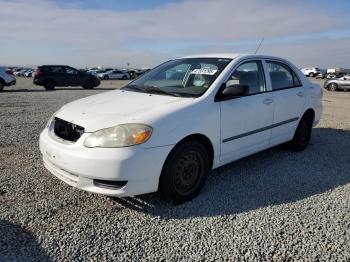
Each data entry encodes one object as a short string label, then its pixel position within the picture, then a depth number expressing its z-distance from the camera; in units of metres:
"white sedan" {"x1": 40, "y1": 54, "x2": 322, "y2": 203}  3.36
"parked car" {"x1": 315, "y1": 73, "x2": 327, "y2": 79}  55.07
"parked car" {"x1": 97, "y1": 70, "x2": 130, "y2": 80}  45.97
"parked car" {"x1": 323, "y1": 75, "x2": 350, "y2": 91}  26.39
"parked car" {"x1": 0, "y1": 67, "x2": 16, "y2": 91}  19.59
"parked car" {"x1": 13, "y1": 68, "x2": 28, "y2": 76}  57.70
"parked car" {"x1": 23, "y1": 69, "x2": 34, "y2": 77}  54.75
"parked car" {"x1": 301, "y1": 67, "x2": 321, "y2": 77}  56.69
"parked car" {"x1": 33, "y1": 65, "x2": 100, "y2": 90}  22.59
